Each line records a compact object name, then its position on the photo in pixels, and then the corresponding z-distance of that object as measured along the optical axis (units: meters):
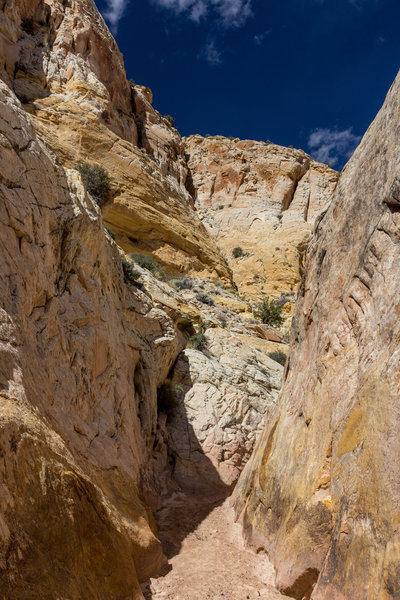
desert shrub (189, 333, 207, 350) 17.31
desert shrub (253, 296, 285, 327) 29.41
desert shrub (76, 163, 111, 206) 23.78
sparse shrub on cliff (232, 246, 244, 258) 41.85
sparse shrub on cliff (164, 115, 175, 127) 49.72
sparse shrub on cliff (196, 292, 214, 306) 23.49
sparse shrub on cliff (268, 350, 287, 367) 20.44
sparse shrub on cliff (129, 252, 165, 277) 24.61
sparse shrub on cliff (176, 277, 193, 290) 25.35
